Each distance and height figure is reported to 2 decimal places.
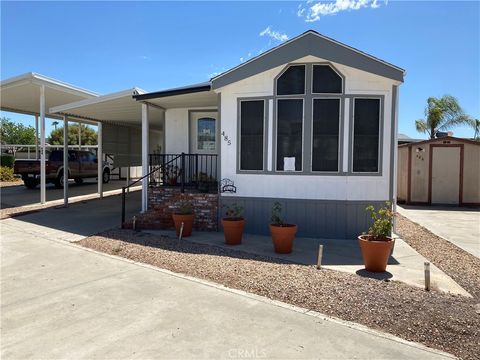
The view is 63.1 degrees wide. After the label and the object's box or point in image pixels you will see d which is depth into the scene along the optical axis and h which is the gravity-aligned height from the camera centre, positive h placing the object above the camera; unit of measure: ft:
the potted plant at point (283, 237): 22.04 -3.97
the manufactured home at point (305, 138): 25.84 +1.95
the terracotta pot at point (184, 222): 26.50 -3.88
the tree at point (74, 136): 153.07 +11.49
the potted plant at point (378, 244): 18.63 -3.68
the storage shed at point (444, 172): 44.96 -0.43
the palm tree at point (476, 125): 76.27 +8.48
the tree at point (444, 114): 75.41 +10.48
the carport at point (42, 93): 40.47 +8.36
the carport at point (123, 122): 32.27 +5.09
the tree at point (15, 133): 170.91 +13.94
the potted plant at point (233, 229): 24.17 -3.90
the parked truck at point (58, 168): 55.56 -0.52
